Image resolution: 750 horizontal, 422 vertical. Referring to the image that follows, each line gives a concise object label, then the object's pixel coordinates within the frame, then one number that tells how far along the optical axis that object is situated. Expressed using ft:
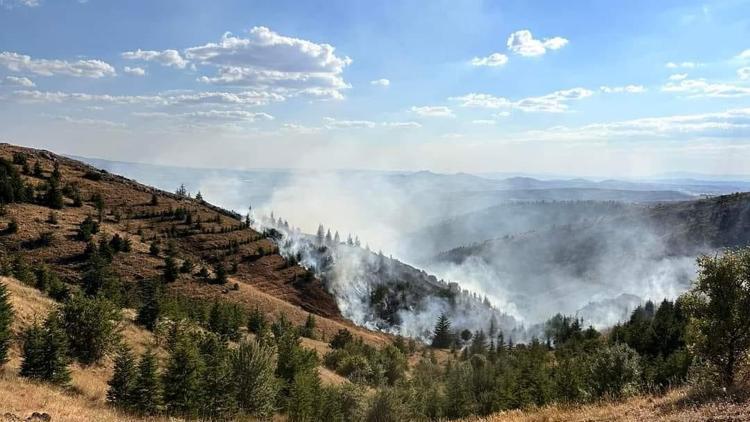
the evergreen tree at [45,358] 90.02
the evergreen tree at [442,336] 501.56
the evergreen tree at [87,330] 119.24
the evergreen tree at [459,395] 193.77
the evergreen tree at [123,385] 89.54
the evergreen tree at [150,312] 163.94
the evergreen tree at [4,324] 91.76
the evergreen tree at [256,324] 224.33
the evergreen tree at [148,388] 91.20
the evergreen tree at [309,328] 291.99
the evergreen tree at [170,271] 299.17
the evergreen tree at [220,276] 321.73
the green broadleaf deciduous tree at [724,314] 63.98
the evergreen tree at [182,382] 95.30
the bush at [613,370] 150.92
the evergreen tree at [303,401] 122.42
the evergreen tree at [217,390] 96.84
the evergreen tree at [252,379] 102.78
